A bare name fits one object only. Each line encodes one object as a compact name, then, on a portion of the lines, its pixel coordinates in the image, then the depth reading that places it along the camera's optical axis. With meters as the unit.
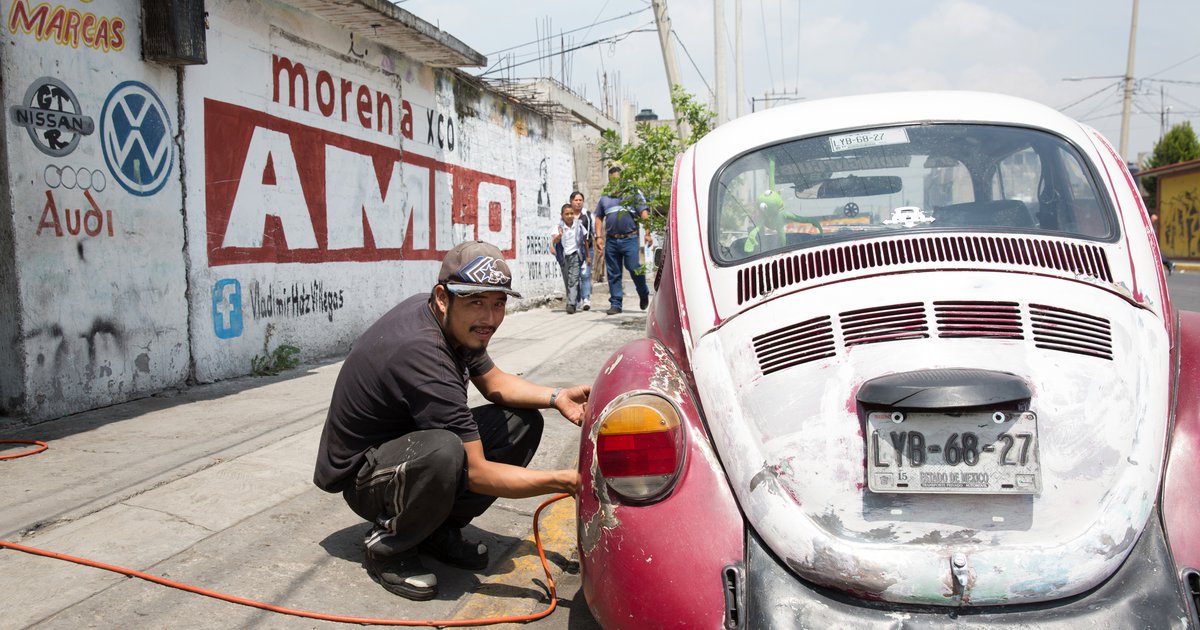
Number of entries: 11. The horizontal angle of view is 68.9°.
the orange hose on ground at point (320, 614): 2.88
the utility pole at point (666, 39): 14.85
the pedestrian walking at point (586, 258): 13.16
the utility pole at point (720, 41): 16.56
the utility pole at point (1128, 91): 31.75
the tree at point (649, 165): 10.27
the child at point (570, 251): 12.80
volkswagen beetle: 2.04
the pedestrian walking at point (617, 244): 11.99
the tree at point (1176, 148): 40.06
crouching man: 2.94
